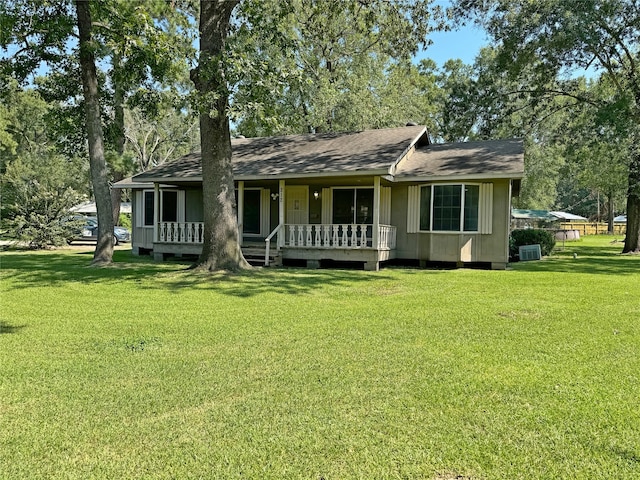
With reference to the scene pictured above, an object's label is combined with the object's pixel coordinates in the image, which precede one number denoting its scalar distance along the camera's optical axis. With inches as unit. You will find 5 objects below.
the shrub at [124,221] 1289.4
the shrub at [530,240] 703.7
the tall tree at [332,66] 431.2
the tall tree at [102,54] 450.0
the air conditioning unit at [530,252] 672.4
